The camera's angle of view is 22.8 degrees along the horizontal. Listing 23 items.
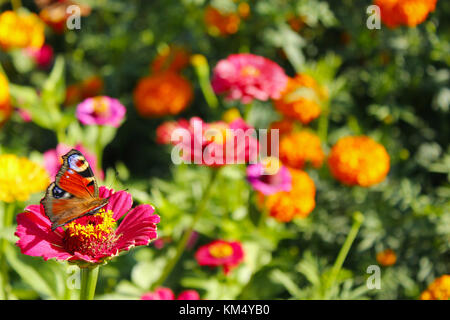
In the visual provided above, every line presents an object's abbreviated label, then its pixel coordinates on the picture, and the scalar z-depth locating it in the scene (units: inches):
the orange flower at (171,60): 45.1
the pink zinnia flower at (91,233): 32.3
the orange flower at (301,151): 41.3
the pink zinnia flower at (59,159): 39.9
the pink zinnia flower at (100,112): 39.8
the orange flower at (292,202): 39.5
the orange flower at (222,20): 44.4
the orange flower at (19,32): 45.3
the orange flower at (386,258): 40.4
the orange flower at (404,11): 41.1
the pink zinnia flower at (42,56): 47.3
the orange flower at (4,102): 42.4
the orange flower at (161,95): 43.8
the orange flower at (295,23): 45.9
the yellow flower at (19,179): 36.2
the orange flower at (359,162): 40.3
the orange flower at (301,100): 42.1
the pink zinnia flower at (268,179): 38.9
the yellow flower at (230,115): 42.2
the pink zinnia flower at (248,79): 40.5
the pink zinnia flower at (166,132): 40.6
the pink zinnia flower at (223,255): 38.5
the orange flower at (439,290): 36.3
